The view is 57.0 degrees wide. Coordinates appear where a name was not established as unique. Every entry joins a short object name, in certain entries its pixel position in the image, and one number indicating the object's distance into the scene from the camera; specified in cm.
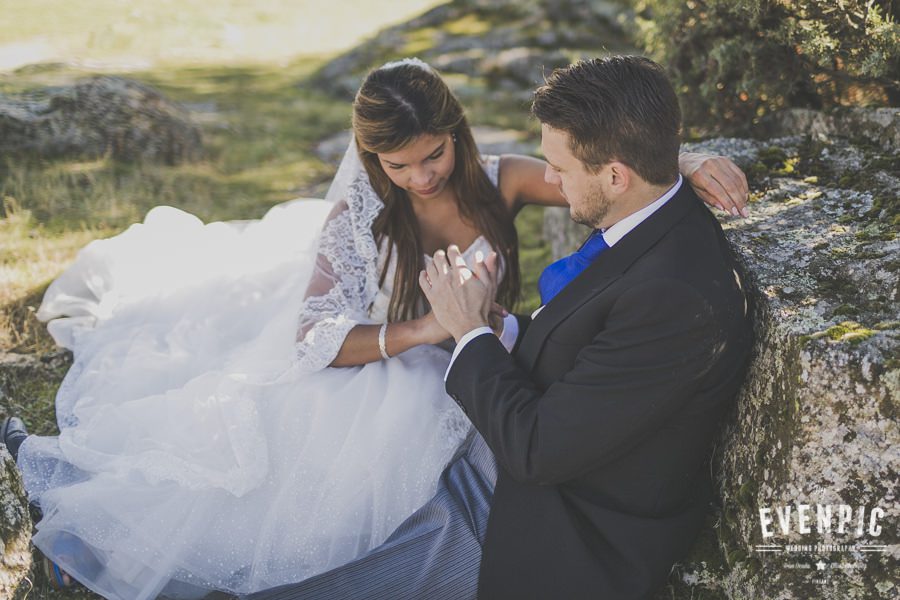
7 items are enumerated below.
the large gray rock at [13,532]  280
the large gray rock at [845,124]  346
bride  306
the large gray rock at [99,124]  670
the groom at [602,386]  241
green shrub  356
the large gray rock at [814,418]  226
